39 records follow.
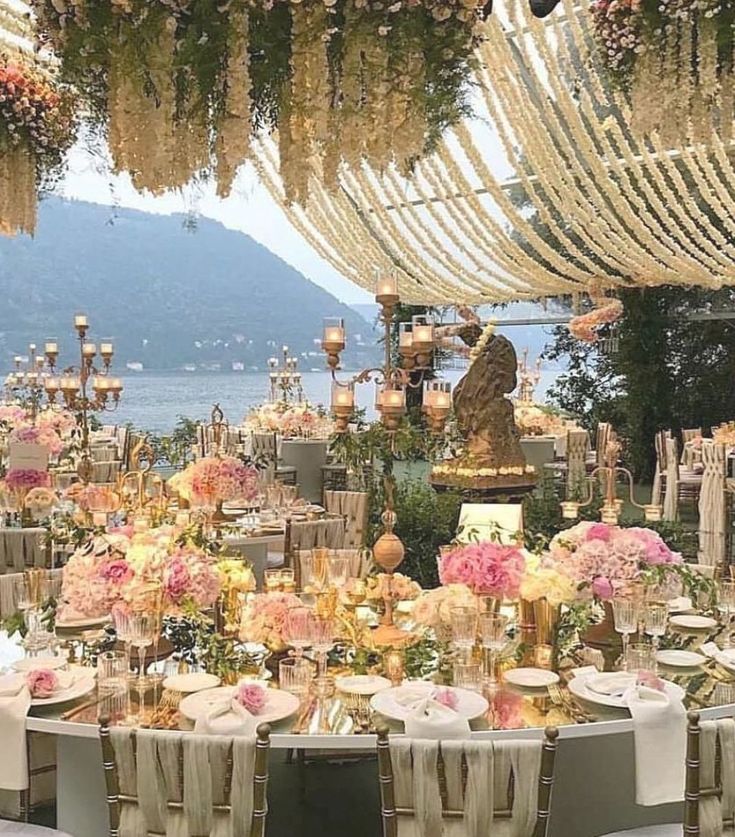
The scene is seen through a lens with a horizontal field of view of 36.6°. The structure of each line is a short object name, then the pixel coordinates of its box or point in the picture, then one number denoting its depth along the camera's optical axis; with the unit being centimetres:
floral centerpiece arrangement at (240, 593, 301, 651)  336
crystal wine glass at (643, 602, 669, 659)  337
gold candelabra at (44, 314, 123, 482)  746
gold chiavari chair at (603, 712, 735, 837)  262
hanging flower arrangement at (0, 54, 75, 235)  531
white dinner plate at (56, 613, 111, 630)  373
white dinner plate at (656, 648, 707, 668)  335
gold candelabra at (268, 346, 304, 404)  1441
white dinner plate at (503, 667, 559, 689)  318
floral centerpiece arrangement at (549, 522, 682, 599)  341
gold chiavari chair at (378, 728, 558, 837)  259
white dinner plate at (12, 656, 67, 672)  326
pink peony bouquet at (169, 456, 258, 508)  616
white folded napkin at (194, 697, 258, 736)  278
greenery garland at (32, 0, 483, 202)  317
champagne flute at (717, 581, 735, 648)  366
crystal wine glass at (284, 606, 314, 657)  312
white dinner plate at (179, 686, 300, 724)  290
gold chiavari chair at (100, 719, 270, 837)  262
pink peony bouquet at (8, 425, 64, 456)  828
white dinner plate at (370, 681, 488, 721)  290
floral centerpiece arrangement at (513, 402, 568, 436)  1345
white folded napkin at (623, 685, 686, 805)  288
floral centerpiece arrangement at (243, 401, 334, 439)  1253
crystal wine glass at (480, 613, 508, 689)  316
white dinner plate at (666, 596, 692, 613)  397
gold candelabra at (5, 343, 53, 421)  1286
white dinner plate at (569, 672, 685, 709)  300
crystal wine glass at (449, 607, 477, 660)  318
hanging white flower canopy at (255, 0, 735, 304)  887
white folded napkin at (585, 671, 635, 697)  307
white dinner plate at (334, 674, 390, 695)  311
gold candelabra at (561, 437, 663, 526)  453
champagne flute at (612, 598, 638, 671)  332
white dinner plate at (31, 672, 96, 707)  301
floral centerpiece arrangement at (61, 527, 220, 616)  324
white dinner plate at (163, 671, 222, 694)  311
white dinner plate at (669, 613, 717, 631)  376
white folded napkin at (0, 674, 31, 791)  290
